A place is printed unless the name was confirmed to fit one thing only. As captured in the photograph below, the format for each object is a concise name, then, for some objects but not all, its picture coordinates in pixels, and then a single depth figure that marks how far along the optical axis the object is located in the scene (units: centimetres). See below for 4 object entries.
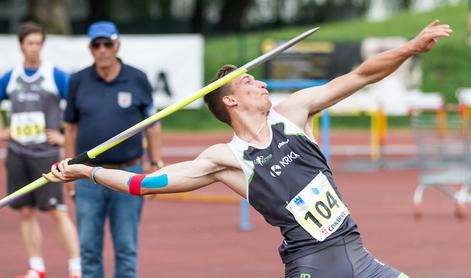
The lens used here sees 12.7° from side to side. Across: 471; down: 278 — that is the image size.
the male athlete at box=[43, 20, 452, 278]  1061
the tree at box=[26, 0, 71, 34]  5426
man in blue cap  1446
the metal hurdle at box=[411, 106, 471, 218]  2471
